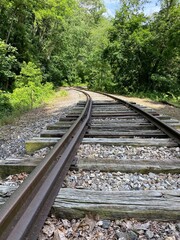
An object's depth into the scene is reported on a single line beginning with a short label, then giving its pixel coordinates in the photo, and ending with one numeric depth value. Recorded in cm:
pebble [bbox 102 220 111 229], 164
